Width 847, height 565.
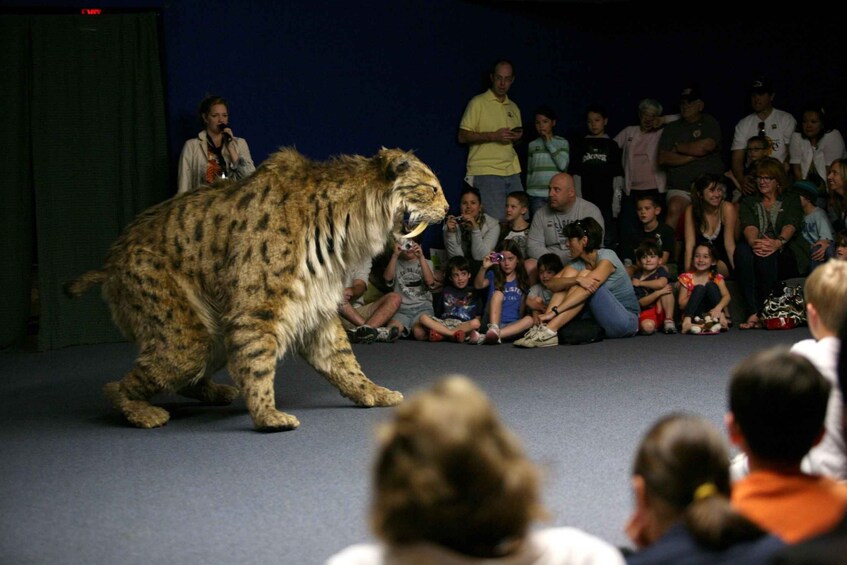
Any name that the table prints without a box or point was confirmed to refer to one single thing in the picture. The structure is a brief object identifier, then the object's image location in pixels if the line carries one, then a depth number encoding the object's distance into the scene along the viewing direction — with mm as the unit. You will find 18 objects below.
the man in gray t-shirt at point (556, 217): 8750
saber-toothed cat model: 5164
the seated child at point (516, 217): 8992
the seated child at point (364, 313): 8242
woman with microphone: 7984
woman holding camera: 8891
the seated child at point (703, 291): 8219
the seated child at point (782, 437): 2201
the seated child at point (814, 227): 8430
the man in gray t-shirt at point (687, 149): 9570
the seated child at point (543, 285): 8211
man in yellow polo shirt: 9766
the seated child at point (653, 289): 8328
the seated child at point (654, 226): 8984
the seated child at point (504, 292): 8055
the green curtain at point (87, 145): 8242
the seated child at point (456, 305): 8289
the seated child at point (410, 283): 8469
